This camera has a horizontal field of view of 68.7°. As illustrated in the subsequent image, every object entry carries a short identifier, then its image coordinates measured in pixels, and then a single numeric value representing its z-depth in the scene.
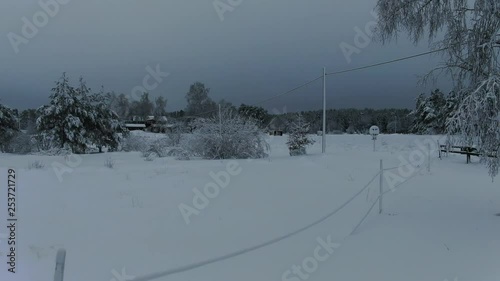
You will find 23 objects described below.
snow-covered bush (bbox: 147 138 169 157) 23.45
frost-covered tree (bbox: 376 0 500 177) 5.79
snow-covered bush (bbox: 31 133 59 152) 32.78
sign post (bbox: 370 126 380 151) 26.90
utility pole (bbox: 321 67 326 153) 21.83
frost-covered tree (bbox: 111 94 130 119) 90.75
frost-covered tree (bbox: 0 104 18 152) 34.56
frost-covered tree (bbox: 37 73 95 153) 33.03
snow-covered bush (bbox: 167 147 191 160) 19.70
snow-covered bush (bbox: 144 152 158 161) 19.70
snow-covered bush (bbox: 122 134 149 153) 35.50
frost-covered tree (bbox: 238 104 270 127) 56.13
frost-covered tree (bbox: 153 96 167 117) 94.51
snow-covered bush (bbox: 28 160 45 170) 12.45
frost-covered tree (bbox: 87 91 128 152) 37.03
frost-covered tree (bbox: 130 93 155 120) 95.17
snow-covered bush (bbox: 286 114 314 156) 23.91
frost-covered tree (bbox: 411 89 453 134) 45.65
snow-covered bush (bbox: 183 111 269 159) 20.17
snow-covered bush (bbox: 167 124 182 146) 27.90
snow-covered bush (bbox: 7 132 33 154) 35.44
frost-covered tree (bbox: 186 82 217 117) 63.84
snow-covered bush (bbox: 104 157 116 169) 13.53
